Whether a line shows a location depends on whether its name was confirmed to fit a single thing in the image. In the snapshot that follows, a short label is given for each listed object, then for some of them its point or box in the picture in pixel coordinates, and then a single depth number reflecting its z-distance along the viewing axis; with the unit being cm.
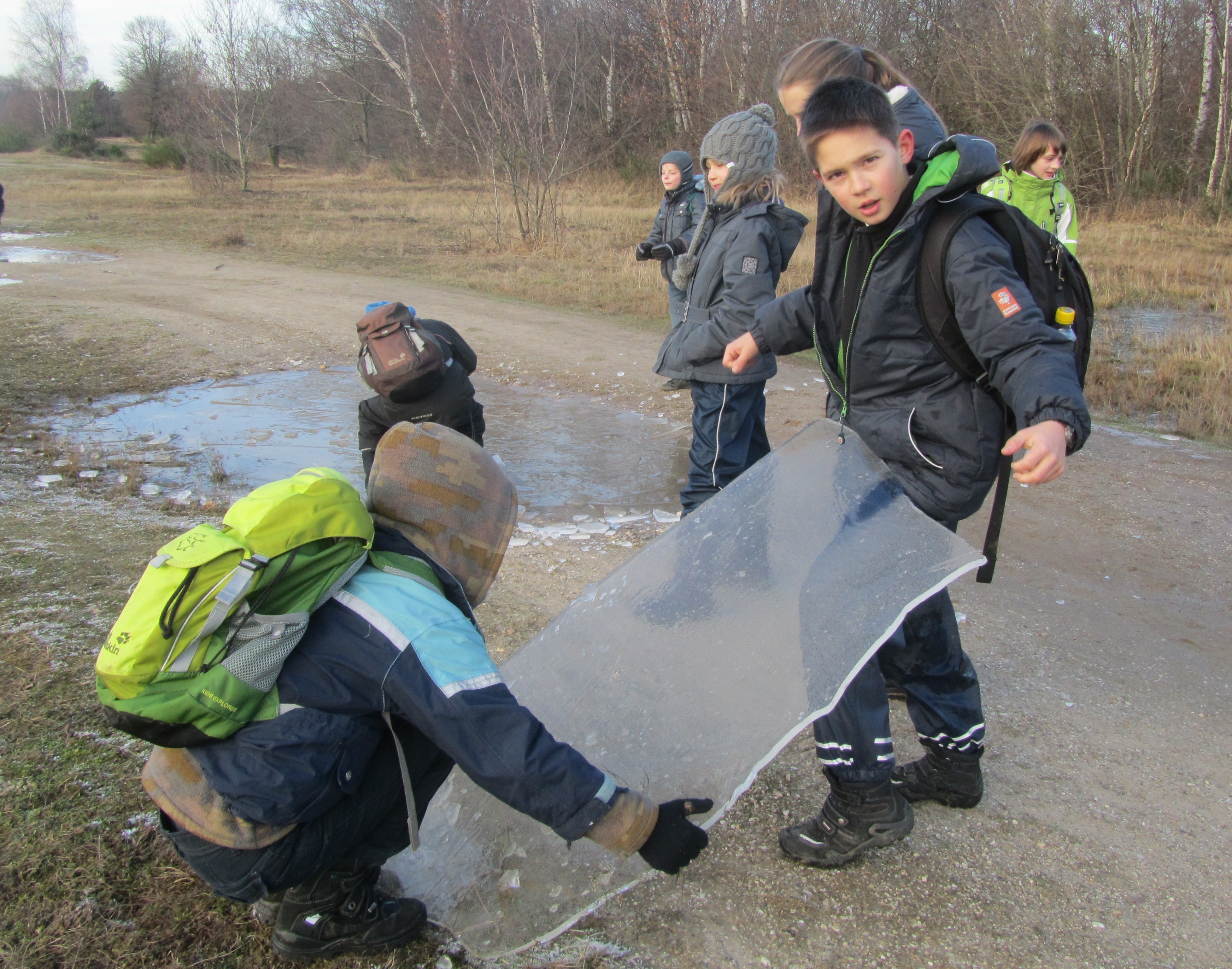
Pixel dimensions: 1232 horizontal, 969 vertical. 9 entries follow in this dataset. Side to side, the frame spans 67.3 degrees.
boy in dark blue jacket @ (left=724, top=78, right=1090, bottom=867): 192
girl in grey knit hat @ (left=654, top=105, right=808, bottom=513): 383
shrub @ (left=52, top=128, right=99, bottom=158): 4741
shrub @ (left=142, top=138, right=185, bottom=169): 3850
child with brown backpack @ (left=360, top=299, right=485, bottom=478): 382
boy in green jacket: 629
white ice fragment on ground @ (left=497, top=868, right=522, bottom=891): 209
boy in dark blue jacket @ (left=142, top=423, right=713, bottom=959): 165
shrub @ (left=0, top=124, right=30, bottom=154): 5362
